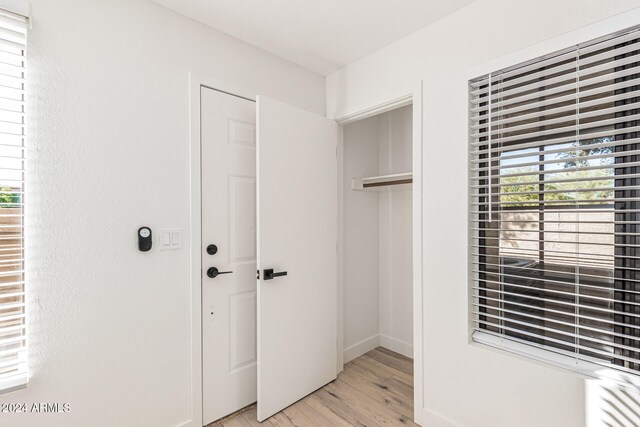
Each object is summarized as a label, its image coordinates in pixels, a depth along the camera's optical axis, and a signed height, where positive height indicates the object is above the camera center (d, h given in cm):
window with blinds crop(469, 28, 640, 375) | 132 +3
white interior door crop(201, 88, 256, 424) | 192 -26
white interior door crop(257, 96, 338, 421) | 197 -28
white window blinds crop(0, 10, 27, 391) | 132 +7
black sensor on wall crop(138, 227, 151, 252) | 163 -14
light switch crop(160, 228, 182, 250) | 174 -14
